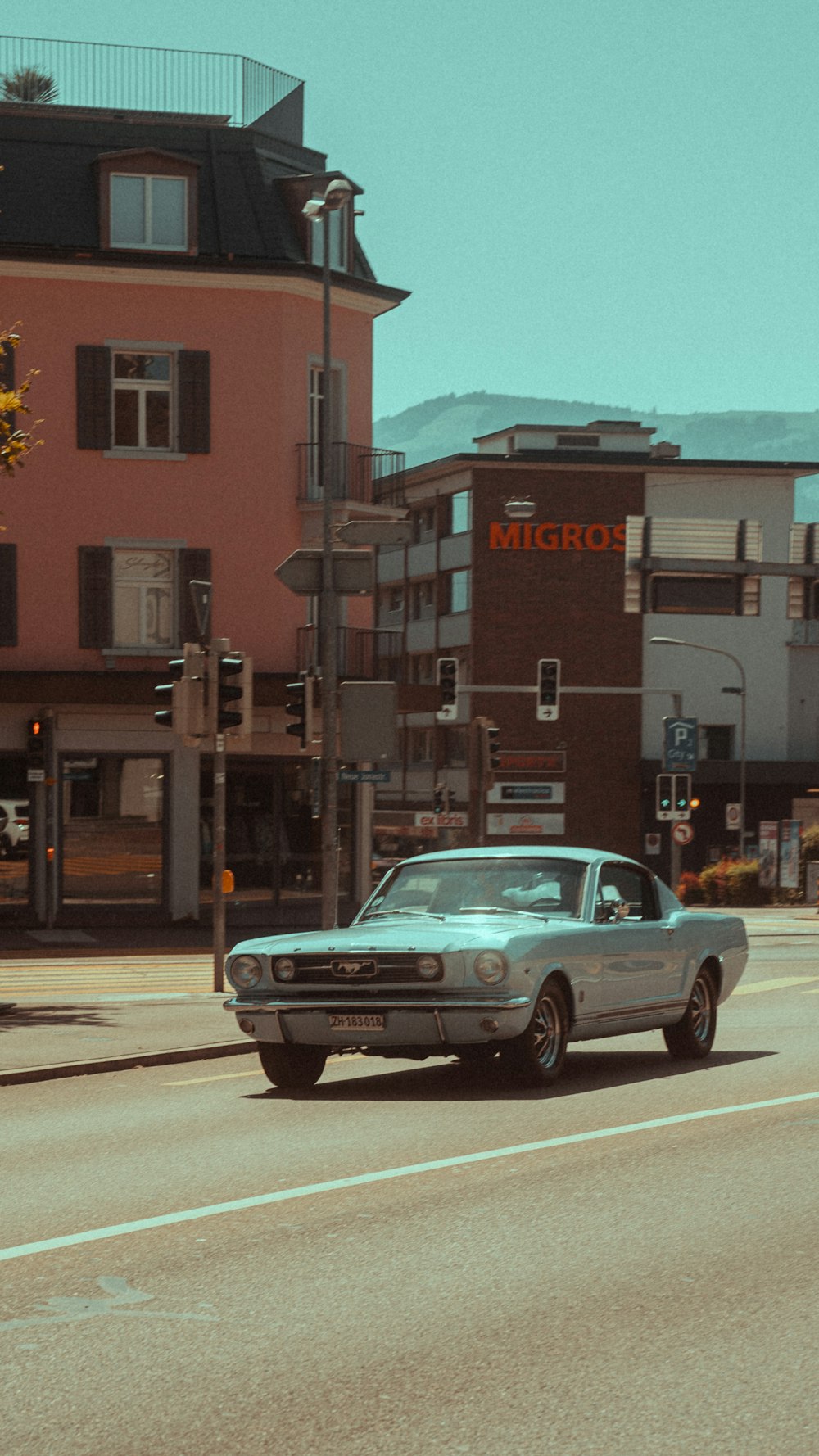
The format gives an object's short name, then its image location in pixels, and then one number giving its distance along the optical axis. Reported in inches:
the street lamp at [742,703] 2490.8
